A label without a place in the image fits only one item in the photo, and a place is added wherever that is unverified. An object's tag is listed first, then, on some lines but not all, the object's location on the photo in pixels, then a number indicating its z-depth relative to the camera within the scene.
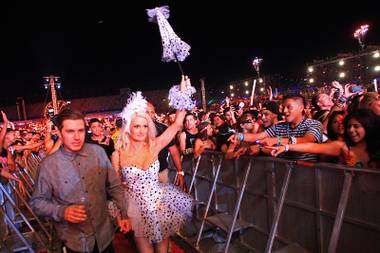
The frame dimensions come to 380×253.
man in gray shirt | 2.87
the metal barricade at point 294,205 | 2.99
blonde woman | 3.85
